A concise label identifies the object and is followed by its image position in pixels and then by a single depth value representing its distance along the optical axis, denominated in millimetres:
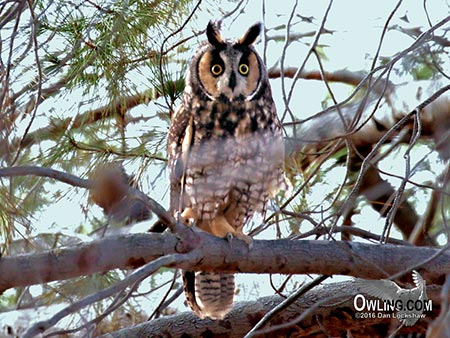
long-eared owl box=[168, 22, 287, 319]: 8652
